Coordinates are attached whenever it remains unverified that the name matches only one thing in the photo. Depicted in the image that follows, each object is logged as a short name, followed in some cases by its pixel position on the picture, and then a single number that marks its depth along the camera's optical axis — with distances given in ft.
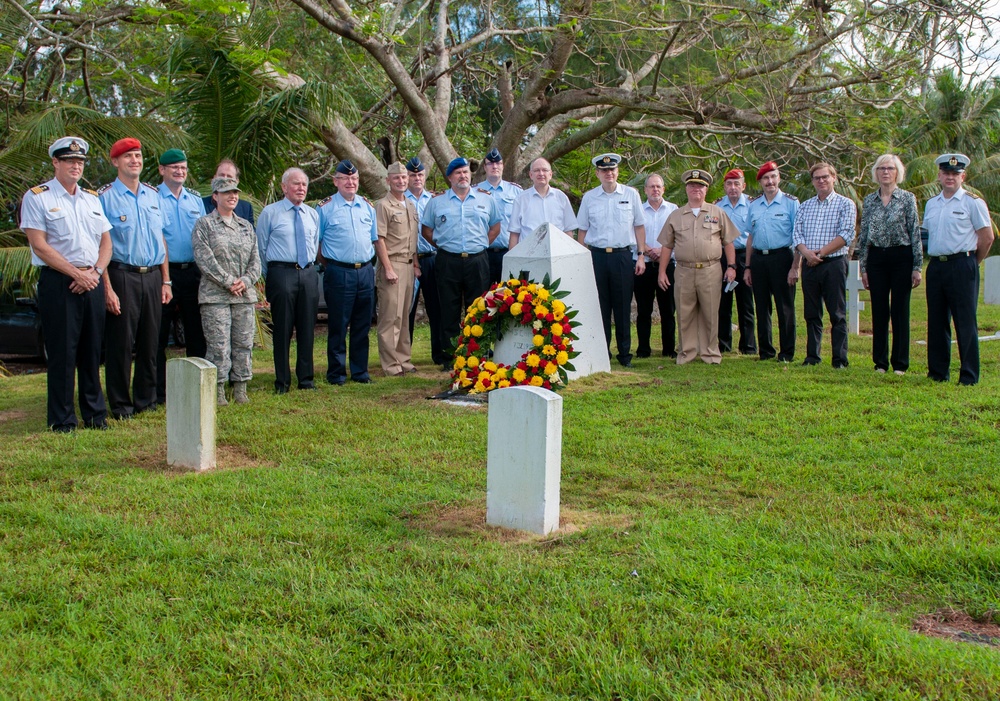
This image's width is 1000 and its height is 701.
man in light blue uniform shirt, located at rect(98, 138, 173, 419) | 25.04
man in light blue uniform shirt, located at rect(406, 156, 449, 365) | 34.68
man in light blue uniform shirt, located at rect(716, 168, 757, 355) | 36.40
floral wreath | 26.61
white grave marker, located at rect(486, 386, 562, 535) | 14.90
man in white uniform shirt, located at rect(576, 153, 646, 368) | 32.89
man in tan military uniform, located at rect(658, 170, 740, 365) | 32.81
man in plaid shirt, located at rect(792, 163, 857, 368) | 31.01
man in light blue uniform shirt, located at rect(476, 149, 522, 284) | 34.63
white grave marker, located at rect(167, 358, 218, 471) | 19.51
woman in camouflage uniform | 26.27
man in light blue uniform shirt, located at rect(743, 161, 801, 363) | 32.99
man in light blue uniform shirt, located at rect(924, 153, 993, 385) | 27.09
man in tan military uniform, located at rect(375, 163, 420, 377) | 32.04
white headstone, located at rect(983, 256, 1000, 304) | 49.96
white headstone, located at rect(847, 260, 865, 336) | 41.11
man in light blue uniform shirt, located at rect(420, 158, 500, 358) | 32.40
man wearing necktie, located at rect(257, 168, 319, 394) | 28.76
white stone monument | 28.60
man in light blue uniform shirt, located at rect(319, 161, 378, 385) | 30.45
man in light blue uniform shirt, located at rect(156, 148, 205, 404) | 27.04
